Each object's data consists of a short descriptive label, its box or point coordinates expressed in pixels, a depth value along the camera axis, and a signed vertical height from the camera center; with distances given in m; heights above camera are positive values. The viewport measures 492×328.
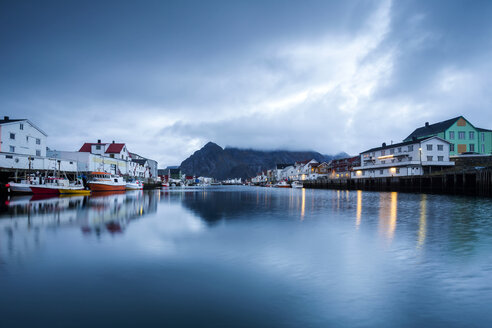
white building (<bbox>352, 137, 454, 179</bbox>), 64.75 +4.58
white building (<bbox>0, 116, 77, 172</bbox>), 44.28 +4.40
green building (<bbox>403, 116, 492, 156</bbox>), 69.31 +9.73
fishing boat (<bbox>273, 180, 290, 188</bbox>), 125.66 -3.73
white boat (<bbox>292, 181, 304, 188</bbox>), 110.41 -3.25
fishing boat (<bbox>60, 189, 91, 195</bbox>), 44.47 -2.68
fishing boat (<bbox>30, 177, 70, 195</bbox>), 42.09 -1.76
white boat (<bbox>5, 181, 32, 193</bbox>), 40.06 -1.80
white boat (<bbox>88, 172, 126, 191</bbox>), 56.65 -1.52
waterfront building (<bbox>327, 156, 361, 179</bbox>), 98.03 +3.69
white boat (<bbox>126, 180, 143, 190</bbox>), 71.54 -2.53
